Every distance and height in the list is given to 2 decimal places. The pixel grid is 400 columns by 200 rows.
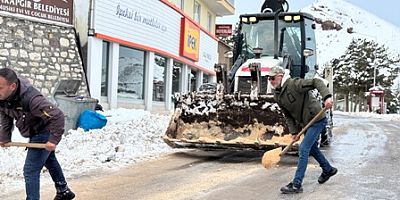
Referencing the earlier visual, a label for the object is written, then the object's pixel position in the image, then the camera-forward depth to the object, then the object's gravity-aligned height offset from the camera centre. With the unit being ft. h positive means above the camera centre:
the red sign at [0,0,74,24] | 41.86 +6.63
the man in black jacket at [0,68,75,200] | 15.57 -0.97
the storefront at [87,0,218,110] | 49.32 +4.29
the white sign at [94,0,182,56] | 49.61 +7.25
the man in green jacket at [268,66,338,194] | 21.22 -0.66
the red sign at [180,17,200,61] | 68.90 +7.30
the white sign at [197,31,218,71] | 80.48 +6.73
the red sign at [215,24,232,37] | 93.91 +11.31
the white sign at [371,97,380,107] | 154.08 -1.34
